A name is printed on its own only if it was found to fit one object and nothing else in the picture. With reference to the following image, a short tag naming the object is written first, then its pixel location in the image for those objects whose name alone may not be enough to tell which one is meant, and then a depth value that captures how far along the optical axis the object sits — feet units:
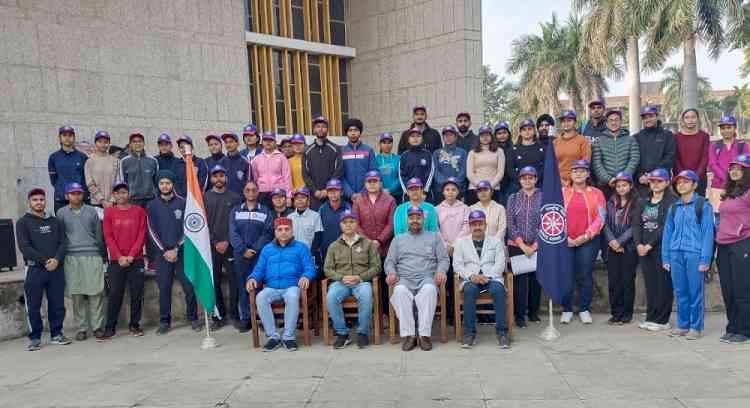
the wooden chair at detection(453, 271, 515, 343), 20.39
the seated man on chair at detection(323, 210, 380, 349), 20.81
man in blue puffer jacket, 20.83
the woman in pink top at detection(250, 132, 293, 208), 26.27
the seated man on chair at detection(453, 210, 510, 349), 20.24
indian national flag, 22.56
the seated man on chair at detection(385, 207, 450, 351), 20.20
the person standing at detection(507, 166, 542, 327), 22.57
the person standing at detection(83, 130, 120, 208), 26.50
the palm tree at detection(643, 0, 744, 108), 71.41
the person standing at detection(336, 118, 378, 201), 25.88
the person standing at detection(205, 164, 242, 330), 24.54
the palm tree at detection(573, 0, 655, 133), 80.43
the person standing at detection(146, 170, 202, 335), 24.34
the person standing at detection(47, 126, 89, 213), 26.55
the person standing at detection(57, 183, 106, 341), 23.85
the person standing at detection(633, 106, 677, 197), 24.08
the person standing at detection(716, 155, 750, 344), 19.34
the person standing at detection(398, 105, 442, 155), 27.81
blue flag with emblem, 21.30
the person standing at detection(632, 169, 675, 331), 21.54
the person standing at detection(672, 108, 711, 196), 24.59
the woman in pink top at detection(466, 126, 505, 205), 25.30
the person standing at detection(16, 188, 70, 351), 22.82
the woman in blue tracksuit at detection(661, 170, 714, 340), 19.93
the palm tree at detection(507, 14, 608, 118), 113.60
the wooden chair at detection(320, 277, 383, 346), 21.12
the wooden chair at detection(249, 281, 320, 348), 21.17
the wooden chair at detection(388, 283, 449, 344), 20.79
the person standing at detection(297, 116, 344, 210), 26.12
